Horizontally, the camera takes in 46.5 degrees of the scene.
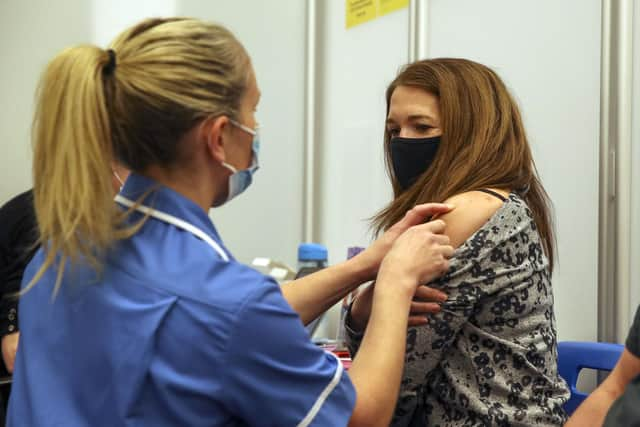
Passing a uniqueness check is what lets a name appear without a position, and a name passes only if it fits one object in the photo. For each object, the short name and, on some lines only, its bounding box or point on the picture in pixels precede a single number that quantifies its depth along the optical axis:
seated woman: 1.30
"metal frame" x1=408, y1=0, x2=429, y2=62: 2.51
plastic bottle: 2.77
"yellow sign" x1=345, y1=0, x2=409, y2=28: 2.69
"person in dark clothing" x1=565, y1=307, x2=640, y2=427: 1.06
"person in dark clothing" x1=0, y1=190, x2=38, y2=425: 2.24
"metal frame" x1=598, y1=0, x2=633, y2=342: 1.86
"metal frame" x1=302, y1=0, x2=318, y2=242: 3.05
